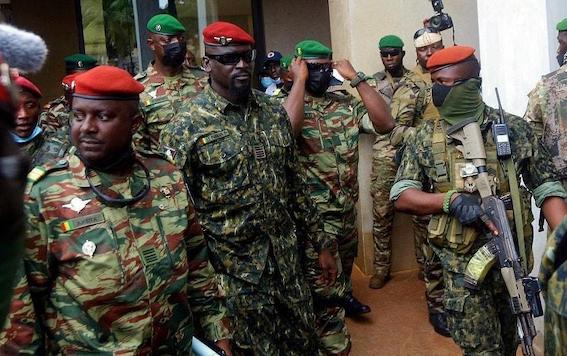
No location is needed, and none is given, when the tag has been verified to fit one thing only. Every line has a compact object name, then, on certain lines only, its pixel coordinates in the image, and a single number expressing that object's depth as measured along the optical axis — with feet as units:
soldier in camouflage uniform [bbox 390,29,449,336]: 19.72
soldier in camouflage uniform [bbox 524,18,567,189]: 14.78
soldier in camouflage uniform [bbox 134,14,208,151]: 16.93
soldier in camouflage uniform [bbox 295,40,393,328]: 16.29
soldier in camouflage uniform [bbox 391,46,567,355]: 11.49
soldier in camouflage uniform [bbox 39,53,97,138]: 18.34
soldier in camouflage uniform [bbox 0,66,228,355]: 7.57
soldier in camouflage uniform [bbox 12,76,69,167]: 12.97
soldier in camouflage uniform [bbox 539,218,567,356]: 4.45
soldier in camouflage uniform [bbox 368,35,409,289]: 20.35
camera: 20.11
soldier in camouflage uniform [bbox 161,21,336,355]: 11.42
